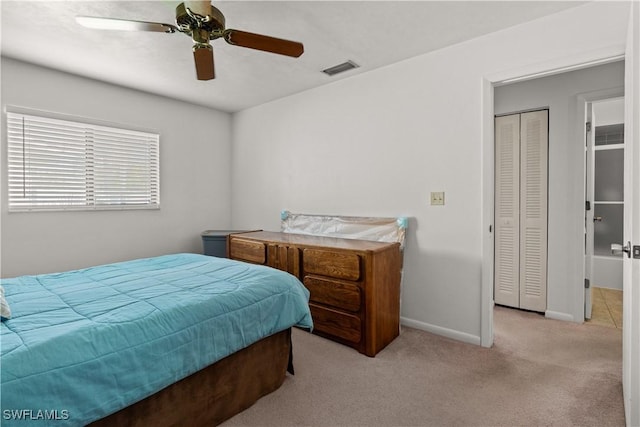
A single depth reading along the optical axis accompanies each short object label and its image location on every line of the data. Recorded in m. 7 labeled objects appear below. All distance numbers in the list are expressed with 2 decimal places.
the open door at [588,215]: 3.10
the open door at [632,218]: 1.42
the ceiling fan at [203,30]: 1.71
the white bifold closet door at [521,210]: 3.31
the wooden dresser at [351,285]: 2.49
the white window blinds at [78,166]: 3.03
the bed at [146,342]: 1.10
